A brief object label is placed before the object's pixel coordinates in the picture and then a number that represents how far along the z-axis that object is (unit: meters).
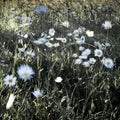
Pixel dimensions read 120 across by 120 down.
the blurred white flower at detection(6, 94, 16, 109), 1.20
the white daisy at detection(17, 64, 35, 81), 1.64
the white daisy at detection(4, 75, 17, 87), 1.57
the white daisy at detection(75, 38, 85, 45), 2.21
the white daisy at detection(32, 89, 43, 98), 1.57
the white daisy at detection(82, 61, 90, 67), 1.88
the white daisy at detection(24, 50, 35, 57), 2.03
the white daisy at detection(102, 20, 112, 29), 2.58
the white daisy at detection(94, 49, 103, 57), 2.03
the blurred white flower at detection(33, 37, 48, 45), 2.28
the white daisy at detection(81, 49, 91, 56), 2.05
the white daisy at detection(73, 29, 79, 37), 2.53
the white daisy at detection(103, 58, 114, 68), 1.89
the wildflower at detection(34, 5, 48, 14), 3.38
